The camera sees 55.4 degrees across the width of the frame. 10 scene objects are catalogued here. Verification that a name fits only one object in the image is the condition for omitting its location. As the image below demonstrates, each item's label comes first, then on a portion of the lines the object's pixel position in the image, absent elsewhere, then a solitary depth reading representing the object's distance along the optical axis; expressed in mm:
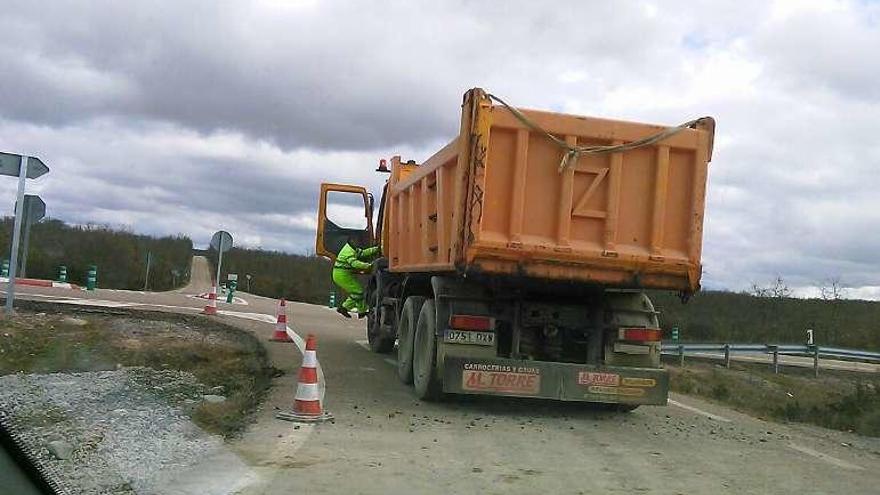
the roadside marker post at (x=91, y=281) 29206
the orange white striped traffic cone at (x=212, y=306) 20359
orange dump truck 8219
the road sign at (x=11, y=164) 15039
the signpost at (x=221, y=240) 22906
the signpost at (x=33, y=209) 15922
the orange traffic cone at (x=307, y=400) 8016
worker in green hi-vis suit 15031
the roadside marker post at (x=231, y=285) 29528
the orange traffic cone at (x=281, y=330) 15187
